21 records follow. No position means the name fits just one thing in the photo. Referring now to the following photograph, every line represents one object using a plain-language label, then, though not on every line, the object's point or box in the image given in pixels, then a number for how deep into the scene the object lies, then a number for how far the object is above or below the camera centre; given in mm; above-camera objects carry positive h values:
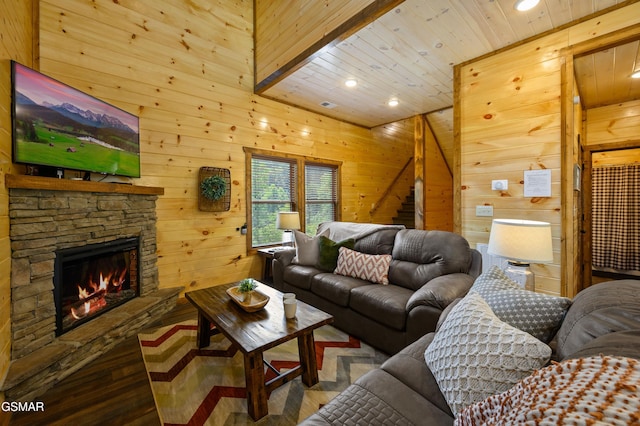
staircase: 5996 -136
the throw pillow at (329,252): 2947 -485
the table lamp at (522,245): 1710 -248
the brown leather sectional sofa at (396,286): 1901 -702
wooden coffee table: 1497 -749
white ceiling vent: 4219 +1723
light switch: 2770 -25
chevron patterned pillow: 2566 -579
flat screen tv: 1835 +690
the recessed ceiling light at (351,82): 3363 +1670
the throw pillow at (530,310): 1050 -428
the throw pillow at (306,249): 3182 -485
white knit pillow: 878 -537
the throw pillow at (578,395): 451 -368
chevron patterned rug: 1547 -1189
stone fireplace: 1755 -454
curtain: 4277 -168
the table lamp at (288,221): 3781 -161
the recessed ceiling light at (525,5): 2029 +1611
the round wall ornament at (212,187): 3369 +301
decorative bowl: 1878 -680
